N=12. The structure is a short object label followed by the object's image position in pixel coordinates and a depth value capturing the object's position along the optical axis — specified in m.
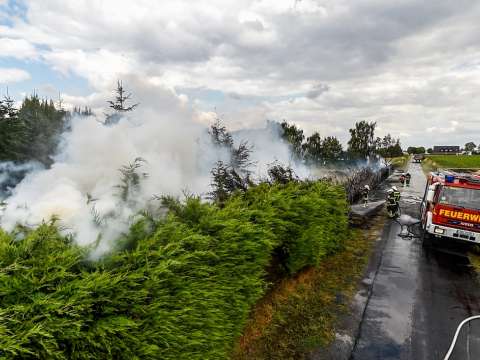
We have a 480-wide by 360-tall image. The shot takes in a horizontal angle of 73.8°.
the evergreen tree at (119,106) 16.34
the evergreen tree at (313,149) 31.35
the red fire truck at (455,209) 10.75
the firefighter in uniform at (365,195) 18.79
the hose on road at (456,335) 5.60
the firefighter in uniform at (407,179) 32.11
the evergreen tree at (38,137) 10.76
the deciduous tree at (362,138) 42.78
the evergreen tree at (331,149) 36.03
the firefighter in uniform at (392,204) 16.73
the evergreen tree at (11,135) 11.41
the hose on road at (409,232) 13.53
